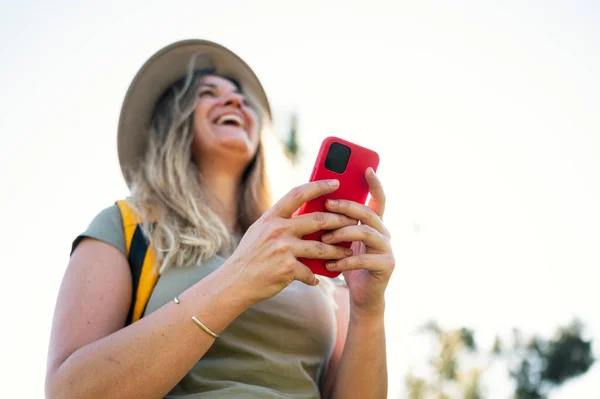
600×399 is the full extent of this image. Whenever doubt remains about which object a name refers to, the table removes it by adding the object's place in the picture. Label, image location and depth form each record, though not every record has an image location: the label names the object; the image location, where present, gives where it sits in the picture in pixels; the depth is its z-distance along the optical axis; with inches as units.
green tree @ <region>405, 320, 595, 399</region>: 456.8
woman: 44.4
